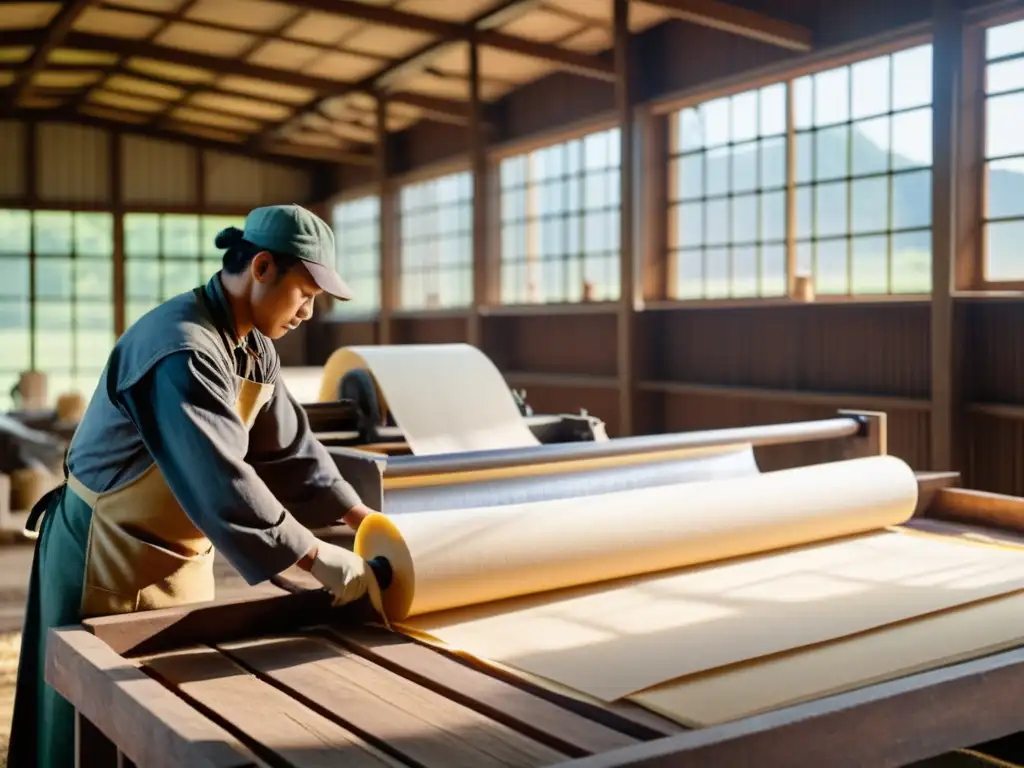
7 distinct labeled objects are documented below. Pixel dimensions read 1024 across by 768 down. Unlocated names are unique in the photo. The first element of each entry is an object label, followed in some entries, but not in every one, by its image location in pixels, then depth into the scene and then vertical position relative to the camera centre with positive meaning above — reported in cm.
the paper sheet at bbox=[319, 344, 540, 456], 352 -14
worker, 164 -20
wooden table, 125 -47
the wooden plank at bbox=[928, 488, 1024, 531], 277 -40
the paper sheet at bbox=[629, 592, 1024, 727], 148 -46
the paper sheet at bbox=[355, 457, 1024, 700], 175 -44
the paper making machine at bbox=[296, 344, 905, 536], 234 -24
